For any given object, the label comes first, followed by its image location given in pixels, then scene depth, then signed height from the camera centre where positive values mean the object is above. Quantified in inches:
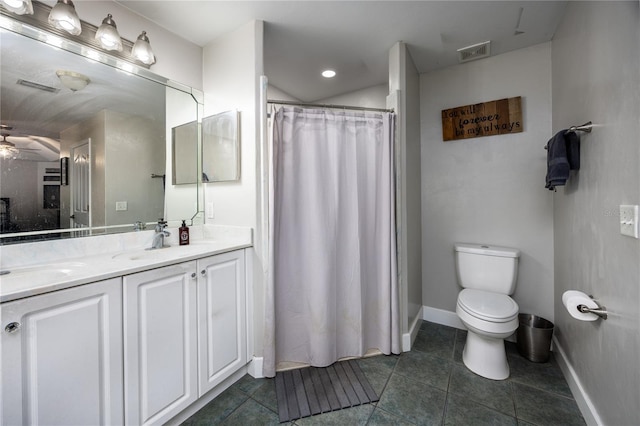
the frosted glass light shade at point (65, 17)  48.3 +39.2
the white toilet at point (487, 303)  64.2 -26.0
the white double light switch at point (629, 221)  37.1 -1.9
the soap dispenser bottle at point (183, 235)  69.2 -6.0
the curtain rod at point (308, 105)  67.3 +30.1
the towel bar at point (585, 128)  51.4 +17.5
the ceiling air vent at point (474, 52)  78.9 +52.8
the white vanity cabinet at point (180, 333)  44.2 -25.1
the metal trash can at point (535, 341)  72.1 -39.1
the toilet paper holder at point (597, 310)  45.3 -18.9
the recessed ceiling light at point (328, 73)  95.2 +54.6
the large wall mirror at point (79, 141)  46.8 +16.8
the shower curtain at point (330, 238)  68.0 -7.7
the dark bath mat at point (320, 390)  56.5 -44.7
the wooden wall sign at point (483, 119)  81.3 +31.7
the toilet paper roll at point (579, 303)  46.4 -18.3
